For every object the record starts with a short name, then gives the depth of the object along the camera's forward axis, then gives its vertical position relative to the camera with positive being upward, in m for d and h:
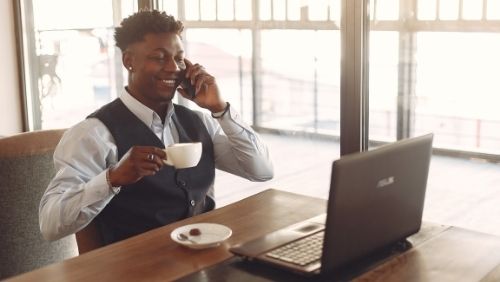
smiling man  1.77 -0.33
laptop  1.24 -0.37
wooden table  1.39 -0.51
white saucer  1.54 -0.49
